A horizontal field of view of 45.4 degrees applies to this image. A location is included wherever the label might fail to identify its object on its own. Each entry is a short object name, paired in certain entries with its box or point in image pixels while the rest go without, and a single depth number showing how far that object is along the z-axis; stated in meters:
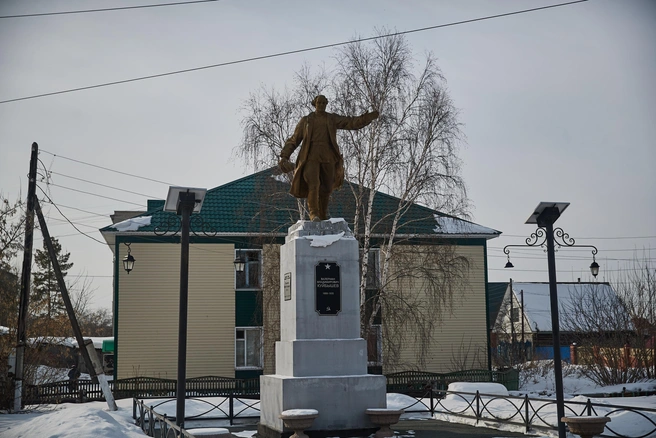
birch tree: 24.33
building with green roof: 27.62
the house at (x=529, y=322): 38.59
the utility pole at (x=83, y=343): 19.84
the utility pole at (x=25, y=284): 20.86
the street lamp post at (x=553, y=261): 12.23
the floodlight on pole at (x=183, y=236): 11.66
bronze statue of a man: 13.99
